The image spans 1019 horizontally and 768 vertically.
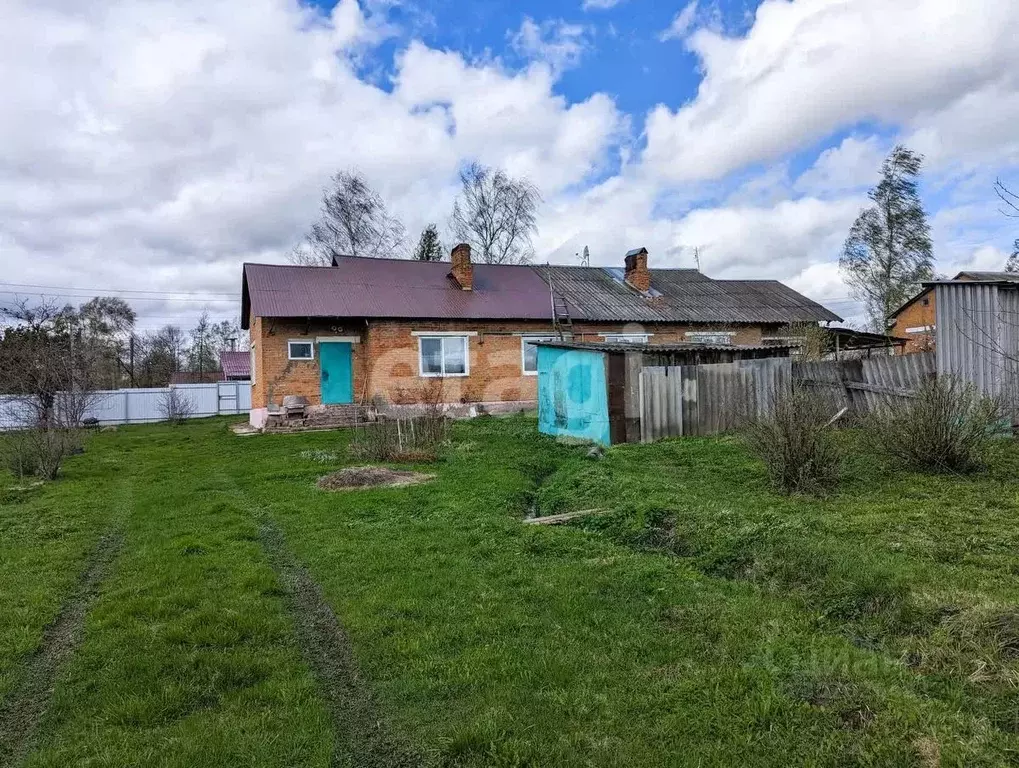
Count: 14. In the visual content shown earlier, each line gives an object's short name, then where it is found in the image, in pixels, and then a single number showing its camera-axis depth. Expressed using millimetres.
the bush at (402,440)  12758
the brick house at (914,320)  27838
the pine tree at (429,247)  41781
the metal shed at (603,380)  13781
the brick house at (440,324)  20547
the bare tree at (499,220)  41469
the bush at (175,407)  28634
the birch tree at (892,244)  29484
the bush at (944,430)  8109
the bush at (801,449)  7836
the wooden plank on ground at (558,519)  7527
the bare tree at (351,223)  38562
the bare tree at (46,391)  13195
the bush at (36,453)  12875
